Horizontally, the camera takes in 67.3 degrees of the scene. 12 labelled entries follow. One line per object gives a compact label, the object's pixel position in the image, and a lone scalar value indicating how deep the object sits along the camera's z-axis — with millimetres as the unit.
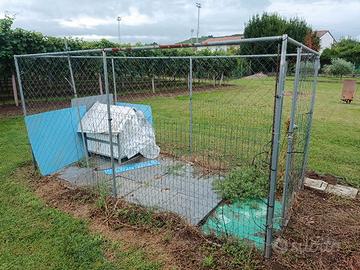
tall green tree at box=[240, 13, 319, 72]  25797
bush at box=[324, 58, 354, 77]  22766
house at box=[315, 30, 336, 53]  46994
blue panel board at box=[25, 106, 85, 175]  4156
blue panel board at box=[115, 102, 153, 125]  5179
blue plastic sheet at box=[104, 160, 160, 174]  4325
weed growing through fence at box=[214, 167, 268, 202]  3465
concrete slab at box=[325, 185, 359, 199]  3642
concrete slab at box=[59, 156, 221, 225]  3309
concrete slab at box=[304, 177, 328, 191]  3809
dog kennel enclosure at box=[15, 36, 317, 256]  2949
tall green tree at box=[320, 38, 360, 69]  25223
